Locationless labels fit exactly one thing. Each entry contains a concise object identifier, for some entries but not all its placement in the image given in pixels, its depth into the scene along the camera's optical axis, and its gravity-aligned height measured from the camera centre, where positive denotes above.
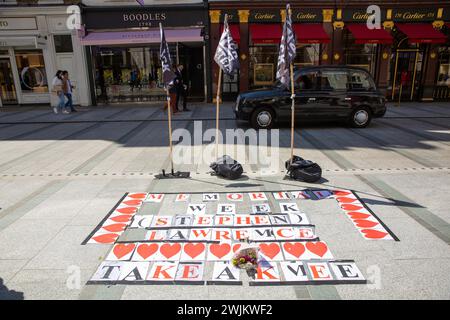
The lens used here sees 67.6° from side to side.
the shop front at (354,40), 16.44 +1.29
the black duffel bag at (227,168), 6.77 -1.94
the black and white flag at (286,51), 6.62 +0.33
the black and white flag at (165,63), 6.84 +0.16
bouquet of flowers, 3.88 -2.15
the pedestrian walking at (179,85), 14.31 -0.60
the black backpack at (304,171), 6.51 -1.95
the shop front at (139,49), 16.55 +1.14
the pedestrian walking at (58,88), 15.12 -0.66
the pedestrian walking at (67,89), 15.06 -0.74
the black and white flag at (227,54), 6.74 +0.31
